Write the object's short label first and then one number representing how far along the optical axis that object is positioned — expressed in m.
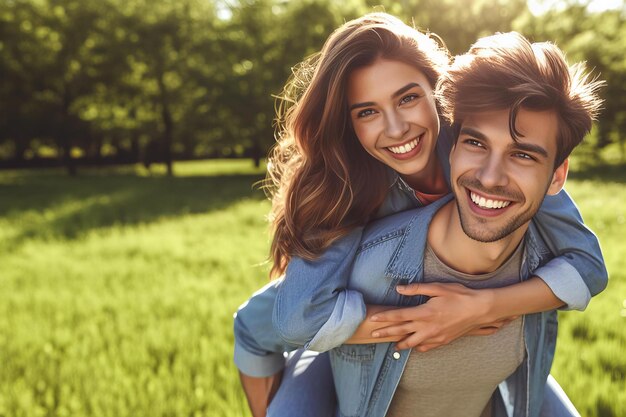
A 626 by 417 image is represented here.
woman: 1.29
